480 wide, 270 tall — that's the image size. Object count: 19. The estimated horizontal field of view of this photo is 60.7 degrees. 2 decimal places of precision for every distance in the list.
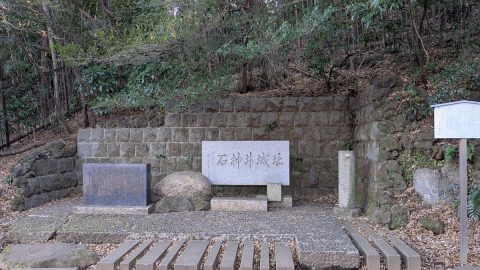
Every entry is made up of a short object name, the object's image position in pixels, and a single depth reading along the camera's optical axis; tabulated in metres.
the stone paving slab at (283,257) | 4.25
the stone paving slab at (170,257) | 4.34
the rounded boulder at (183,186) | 7.27
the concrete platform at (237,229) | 4.50
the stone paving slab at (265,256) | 4.26
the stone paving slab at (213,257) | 4.33
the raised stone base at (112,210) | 6.88
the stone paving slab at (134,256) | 4.41
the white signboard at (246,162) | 7.88
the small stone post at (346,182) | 6.86
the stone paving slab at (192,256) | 4.30
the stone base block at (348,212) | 6.64
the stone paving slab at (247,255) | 4.26
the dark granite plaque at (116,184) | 7.07
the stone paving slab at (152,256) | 4.34
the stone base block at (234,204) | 7.19
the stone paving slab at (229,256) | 4.31
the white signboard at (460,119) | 4.45
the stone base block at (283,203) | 7.54
